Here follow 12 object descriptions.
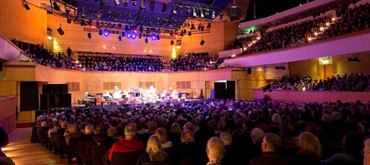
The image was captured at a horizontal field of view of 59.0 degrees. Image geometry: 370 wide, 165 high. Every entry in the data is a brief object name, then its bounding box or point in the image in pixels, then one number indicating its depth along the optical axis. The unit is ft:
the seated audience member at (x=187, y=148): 16.01
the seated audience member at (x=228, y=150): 15.66
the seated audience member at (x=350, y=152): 13.61
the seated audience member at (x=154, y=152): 14.61
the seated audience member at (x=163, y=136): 16.93
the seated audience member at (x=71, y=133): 26.82
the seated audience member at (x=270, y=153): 12.59
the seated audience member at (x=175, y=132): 20.92
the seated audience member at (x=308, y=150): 13.41
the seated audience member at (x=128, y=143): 17.76
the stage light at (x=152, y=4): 73.32
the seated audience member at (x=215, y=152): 13.01
